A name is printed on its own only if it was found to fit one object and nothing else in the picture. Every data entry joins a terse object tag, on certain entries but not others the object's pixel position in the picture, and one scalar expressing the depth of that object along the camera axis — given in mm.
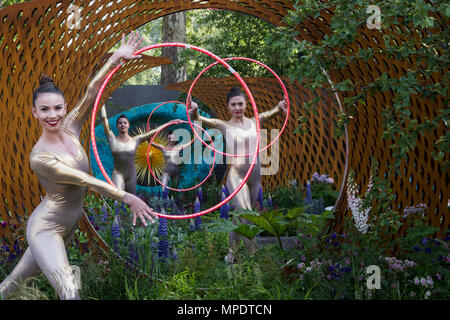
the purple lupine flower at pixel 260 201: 8758
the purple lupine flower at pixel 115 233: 5277
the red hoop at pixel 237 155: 6777
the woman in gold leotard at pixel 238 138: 6867
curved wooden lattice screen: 4977
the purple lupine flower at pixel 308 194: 9434
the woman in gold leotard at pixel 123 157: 9906
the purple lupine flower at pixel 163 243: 5367
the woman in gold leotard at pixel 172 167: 13898
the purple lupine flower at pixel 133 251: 5088
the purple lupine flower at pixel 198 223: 6781
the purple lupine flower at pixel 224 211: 6924
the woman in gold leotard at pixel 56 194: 3865
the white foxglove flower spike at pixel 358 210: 4766
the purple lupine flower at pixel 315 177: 10484
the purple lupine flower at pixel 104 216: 7041
